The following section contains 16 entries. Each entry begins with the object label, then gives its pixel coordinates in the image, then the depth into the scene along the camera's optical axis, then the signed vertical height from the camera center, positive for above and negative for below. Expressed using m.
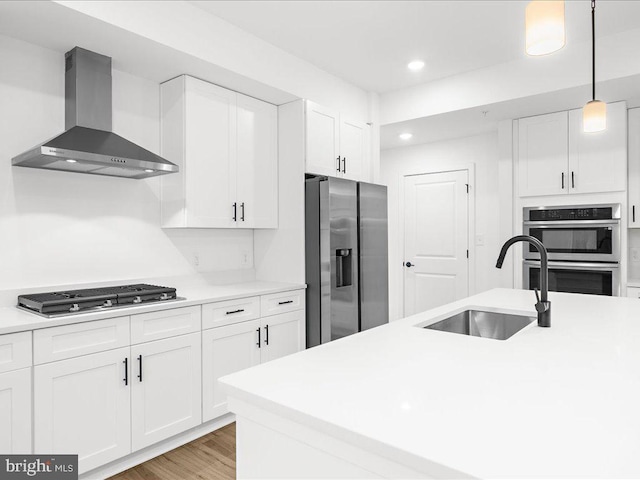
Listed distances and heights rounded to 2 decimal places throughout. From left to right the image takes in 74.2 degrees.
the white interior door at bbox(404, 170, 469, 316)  4.88 -0.02
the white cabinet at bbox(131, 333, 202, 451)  2.33 -0.87
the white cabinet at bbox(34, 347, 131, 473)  1.97 -0.83
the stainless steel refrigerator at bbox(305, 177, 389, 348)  3.30 -0.16
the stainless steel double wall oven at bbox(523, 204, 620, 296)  3.54 -0.09
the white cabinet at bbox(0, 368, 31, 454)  1.84 -0.76
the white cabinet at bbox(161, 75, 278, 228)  2.91 +0.61
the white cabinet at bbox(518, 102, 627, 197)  3.51 +0.72
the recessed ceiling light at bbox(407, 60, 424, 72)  3.48 +1.44
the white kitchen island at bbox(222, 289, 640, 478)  0.74 -0.38
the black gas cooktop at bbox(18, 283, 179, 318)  2.06 -0.31
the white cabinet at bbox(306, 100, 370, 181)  3.48 +0.83
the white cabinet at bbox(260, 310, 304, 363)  3.07 -0.73
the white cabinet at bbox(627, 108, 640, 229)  3.54 +0.58
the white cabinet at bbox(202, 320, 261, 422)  2.69 -0.78
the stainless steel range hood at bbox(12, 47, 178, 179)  2.30 +0.61
